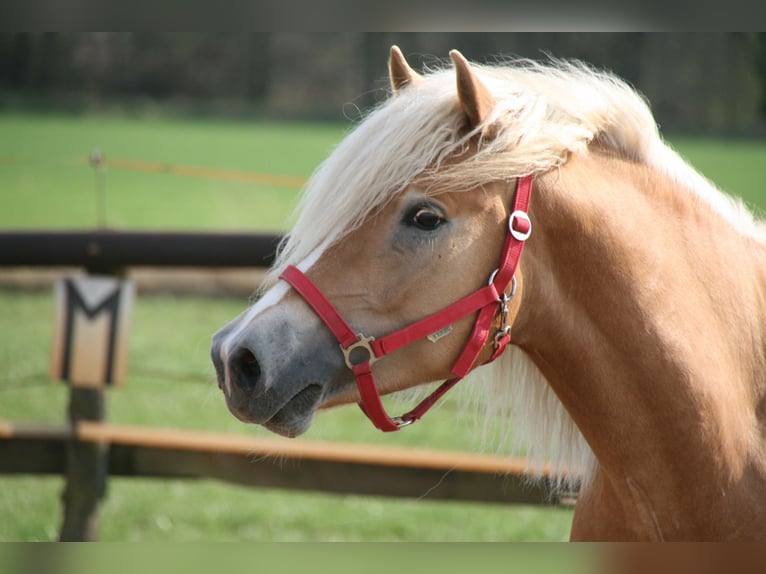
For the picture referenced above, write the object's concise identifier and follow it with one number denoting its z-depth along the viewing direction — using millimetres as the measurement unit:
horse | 6629
